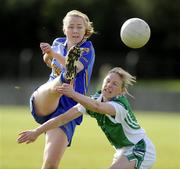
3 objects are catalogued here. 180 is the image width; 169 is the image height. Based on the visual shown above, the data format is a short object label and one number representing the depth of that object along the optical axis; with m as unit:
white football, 19.36
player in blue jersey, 19.25
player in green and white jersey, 17.97
